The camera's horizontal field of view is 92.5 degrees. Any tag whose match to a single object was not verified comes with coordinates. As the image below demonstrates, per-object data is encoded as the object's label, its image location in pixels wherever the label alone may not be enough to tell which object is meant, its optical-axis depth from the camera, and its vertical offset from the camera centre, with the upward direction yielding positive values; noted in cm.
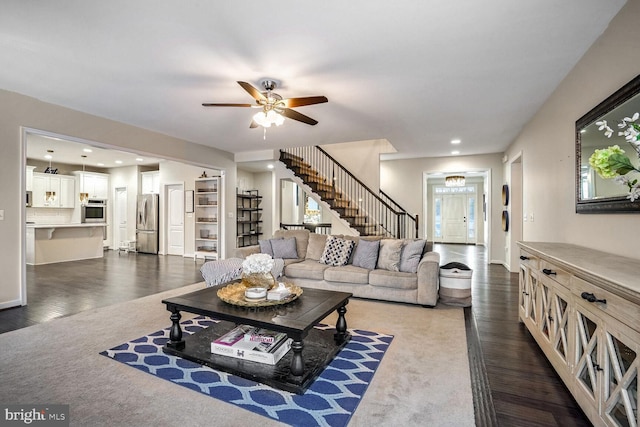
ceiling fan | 322 +123
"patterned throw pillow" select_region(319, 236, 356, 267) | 448 -52
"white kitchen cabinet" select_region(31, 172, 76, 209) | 822 +78
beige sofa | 386 -75
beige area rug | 179 -116
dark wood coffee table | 209 -102
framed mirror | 199 +53
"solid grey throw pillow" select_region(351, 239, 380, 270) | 429 -54
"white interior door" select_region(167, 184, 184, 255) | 859 -5
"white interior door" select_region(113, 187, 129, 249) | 980 +1
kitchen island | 669 -58
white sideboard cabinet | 135 -63
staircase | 745 +55
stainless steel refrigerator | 871 -20
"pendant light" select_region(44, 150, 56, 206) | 838 +64
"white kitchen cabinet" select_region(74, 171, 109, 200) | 923 +104
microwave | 896 +19
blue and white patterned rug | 183 -116
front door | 1216 -7
